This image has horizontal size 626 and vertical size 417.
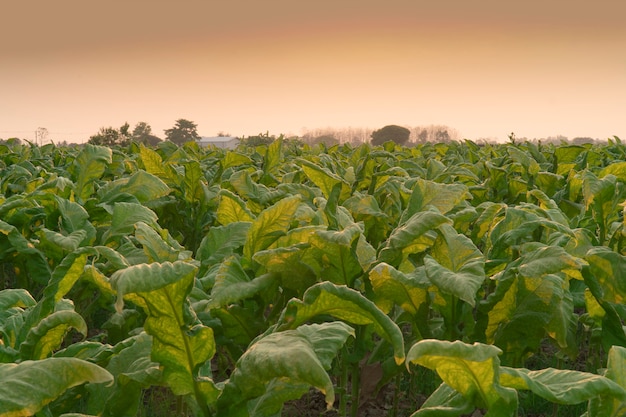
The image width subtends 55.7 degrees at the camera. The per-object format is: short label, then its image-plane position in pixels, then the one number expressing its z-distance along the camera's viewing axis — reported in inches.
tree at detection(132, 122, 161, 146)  2314.5
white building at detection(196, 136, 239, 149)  4042.3
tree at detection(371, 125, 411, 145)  3112.7
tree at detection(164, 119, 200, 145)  3380.9
